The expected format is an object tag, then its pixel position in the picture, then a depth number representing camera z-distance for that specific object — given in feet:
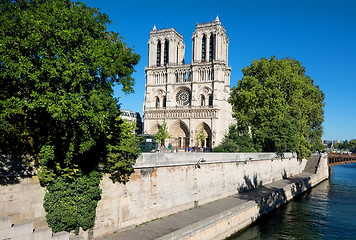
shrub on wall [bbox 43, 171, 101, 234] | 33.42
